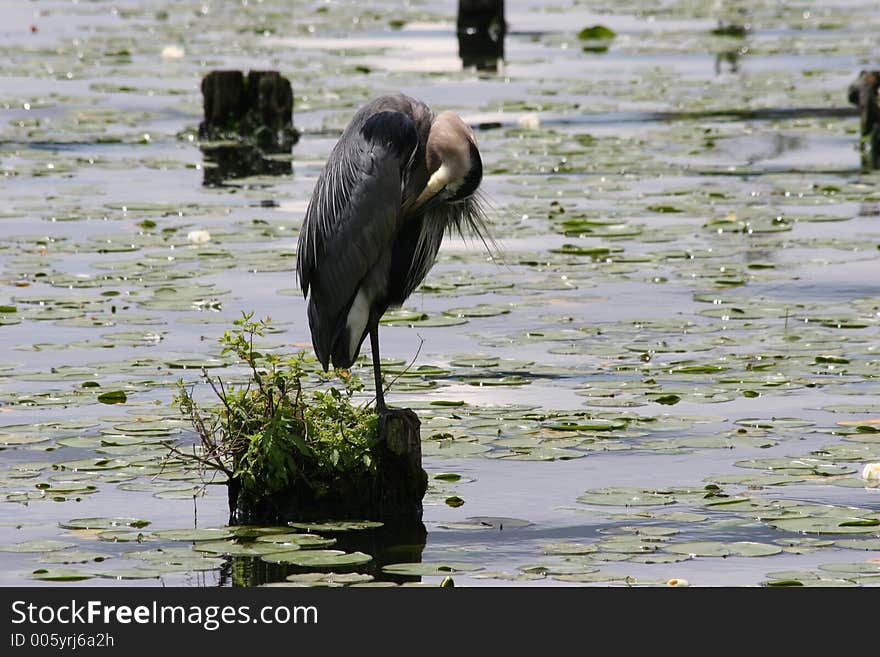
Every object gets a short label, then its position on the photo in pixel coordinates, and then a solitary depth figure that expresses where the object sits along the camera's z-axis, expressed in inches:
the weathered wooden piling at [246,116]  1264.8
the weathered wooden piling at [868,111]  1183.6
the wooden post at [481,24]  1969.7
